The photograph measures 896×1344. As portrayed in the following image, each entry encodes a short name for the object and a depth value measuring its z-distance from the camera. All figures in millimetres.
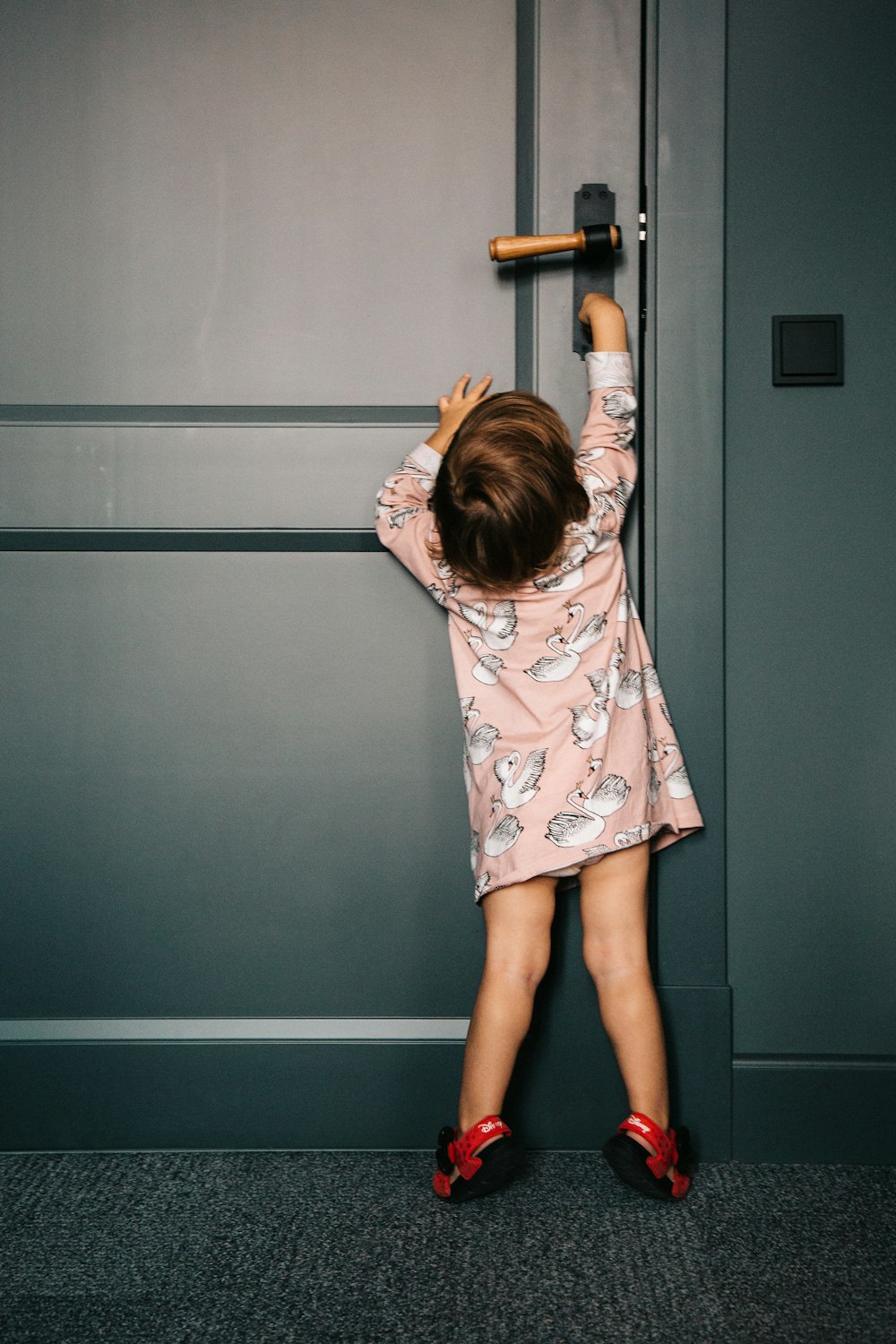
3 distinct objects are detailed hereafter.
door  1252
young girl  1111
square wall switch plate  1226
